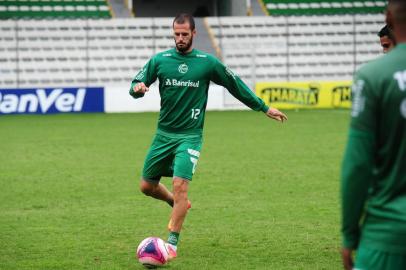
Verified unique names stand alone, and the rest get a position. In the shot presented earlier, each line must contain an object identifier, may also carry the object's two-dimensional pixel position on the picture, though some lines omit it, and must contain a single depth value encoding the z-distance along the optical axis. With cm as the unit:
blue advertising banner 5912
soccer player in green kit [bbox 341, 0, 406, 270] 723
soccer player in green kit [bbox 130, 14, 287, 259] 1609
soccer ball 1502
